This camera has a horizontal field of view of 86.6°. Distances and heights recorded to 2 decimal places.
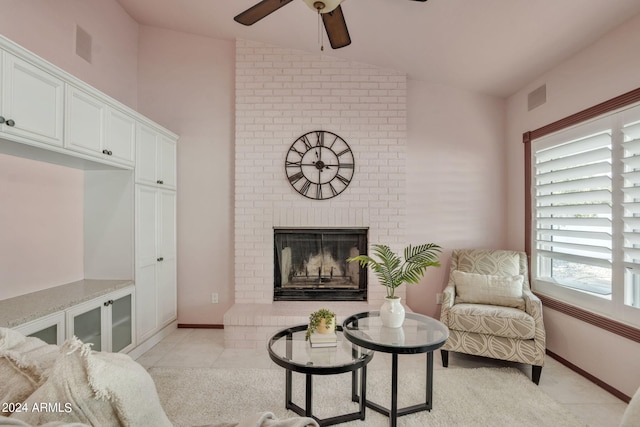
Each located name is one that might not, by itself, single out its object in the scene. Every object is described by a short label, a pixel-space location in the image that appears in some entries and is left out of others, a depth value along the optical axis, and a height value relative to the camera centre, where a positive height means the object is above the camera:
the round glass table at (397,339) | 1.94 -0.74
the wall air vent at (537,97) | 3.12 +1.14
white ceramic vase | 2.27 -0.65
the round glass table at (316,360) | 1.82 -0.81
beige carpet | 2.08 -1.23
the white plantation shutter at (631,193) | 2.27 +0.16
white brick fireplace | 3.67 +0.93
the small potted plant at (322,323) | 2.15 -0.68
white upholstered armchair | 2.58 -0.77
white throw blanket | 0.75 -0.40
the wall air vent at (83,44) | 2.95 +1.54
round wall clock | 3.66 +0.56
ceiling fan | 1.77 +1.15
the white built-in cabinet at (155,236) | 3.07 -0.18
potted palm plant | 2.25 -0.41
